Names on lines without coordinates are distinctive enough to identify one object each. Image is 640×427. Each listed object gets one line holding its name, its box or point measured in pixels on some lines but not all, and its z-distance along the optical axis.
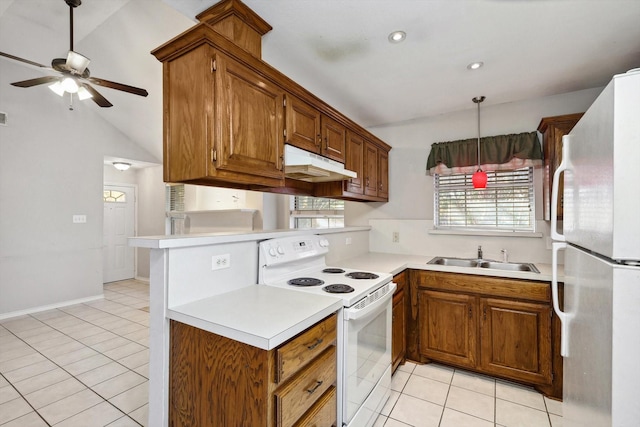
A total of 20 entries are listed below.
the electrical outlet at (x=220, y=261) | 1.53
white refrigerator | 0.79
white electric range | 1.46
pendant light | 2.60
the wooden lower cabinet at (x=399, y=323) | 2.28
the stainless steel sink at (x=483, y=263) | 2.63
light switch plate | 4.23
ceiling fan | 2.47
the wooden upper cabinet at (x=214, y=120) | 1.45
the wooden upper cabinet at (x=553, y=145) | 2.29
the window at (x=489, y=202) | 2.78
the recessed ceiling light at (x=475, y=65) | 2.14
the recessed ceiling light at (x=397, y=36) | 1.80
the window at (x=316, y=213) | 4.25
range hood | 1.92
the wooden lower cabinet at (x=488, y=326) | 2.12
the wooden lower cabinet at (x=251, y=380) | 1.05
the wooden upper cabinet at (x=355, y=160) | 2.68
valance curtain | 2.67
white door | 5.57
